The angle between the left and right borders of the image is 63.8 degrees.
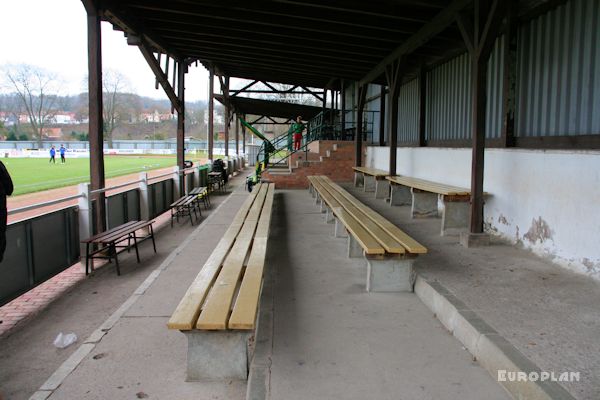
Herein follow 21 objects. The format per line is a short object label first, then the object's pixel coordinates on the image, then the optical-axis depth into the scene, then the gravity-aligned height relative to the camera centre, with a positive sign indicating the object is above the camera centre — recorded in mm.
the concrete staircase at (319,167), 14867 -331
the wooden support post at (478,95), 5441 +731
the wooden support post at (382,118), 13828 +1116
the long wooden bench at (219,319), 2981 -1015
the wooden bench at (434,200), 6344 -672
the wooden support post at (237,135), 29953 +1312
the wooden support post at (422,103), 10716 +1206
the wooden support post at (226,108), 21880 +2324
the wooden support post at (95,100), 7504 +860
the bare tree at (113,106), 64938 +7162
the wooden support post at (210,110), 19764 +1925
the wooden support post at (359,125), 13016 +881
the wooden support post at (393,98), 9500 +1175
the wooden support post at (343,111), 16509 +1549
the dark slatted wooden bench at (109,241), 6561 -1151
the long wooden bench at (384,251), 4297 -865
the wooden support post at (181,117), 13914 +1108
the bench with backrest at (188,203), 10924 -1091
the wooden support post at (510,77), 6312 +1064
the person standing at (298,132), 18520 +943
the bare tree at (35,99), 50156 +6345
